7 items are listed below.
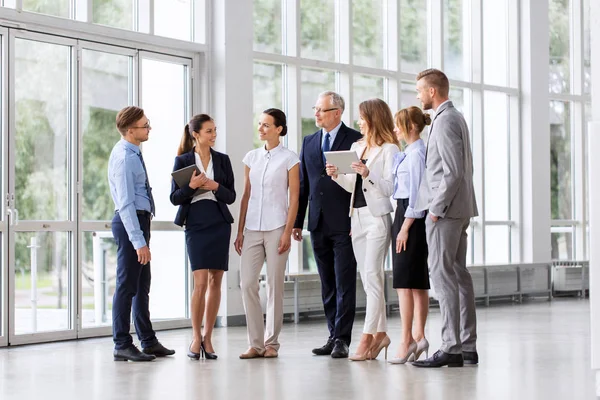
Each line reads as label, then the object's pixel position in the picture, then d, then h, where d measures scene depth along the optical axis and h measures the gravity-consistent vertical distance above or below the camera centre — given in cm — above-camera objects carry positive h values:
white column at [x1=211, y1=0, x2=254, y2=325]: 1327 +135
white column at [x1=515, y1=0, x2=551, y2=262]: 1928 +143
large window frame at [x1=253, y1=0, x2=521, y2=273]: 1495 +200
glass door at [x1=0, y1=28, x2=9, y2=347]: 1075 +25
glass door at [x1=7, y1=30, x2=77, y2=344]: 1100 +43
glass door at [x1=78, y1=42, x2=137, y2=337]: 1176 +46
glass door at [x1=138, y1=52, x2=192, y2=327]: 1284 +71
